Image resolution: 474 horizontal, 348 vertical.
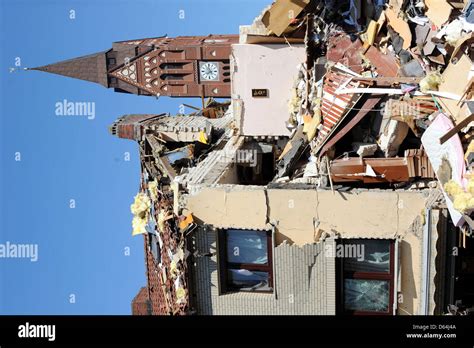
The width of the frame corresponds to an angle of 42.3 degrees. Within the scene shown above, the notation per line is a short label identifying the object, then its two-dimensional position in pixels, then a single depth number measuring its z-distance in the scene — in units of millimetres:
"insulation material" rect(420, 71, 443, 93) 11914
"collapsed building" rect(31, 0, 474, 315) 11945
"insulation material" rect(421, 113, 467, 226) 10875
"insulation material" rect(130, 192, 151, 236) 16297
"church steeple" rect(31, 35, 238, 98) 54281
